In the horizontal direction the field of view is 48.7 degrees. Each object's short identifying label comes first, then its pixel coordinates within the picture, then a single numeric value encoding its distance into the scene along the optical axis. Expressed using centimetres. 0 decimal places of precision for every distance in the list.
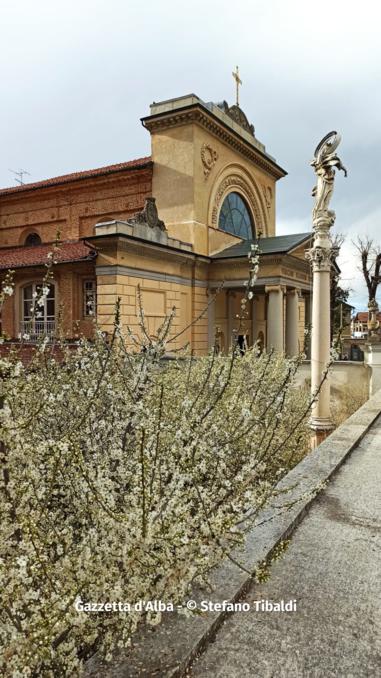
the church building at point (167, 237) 1518
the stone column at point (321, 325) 783
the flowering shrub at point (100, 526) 172
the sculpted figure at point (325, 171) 769
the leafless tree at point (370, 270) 3428
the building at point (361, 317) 7472
